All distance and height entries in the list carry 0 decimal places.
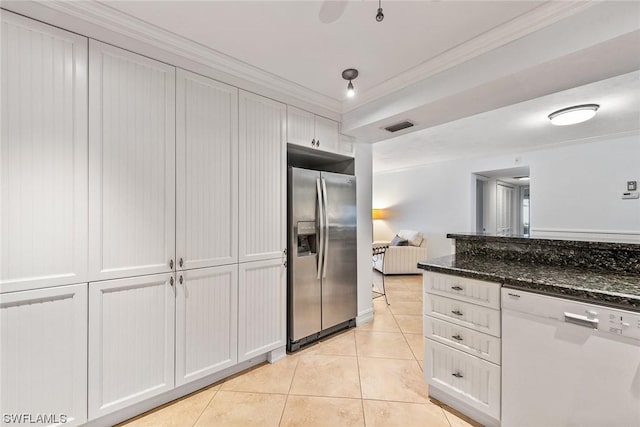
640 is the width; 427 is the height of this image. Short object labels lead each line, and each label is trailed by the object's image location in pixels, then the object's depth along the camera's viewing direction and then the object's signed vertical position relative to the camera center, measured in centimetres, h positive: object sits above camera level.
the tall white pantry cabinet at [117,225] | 136 -7
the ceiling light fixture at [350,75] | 208 +113
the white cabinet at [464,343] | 158 -82
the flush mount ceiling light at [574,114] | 292 +111
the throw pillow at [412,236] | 607 -52
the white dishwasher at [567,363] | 118 -73
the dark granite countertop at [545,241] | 156 -18
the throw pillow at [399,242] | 612 -64
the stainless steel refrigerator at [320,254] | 250 -40
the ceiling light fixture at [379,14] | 143 +107
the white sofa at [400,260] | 568 -97
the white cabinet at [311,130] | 249 +81
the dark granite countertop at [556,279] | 122 -35
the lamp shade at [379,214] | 728 -1
